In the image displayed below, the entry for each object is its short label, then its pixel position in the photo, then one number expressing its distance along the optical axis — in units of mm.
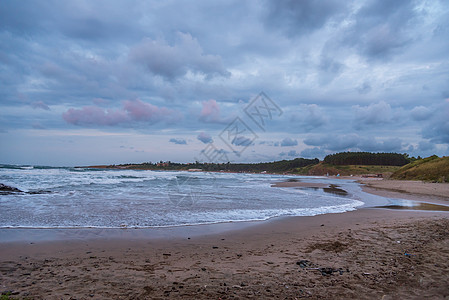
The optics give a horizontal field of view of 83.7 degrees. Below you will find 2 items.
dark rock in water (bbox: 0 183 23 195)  14854
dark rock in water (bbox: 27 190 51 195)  15327
